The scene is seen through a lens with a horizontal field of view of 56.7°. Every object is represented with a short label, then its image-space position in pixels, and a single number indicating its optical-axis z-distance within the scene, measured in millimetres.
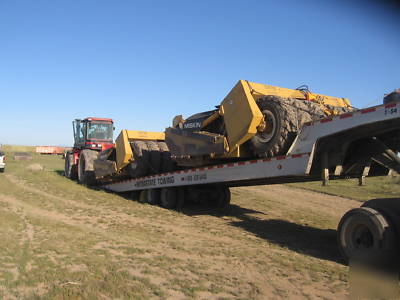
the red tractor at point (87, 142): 15758
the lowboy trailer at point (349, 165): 5016
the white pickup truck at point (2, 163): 20328
